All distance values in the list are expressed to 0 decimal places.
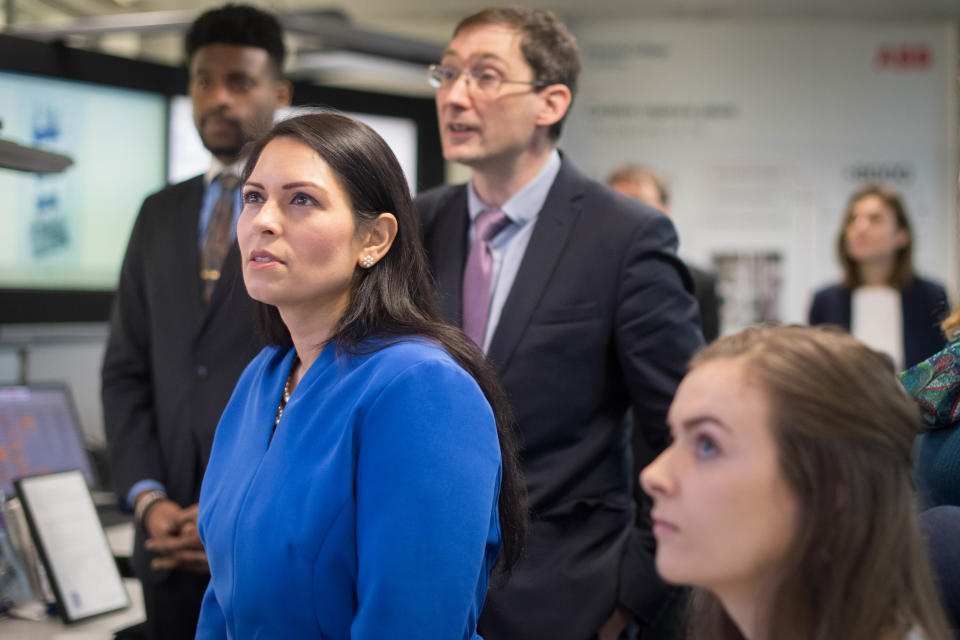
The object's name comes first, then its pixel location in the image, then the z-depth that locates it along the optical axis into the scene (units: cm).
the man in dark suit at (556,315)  163
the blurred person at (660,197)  303
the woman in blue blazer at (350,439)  108
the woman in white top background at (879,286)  384
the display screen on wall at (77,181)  261
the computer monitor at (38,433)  241
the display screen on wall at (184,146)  297
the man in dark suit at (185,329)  182
